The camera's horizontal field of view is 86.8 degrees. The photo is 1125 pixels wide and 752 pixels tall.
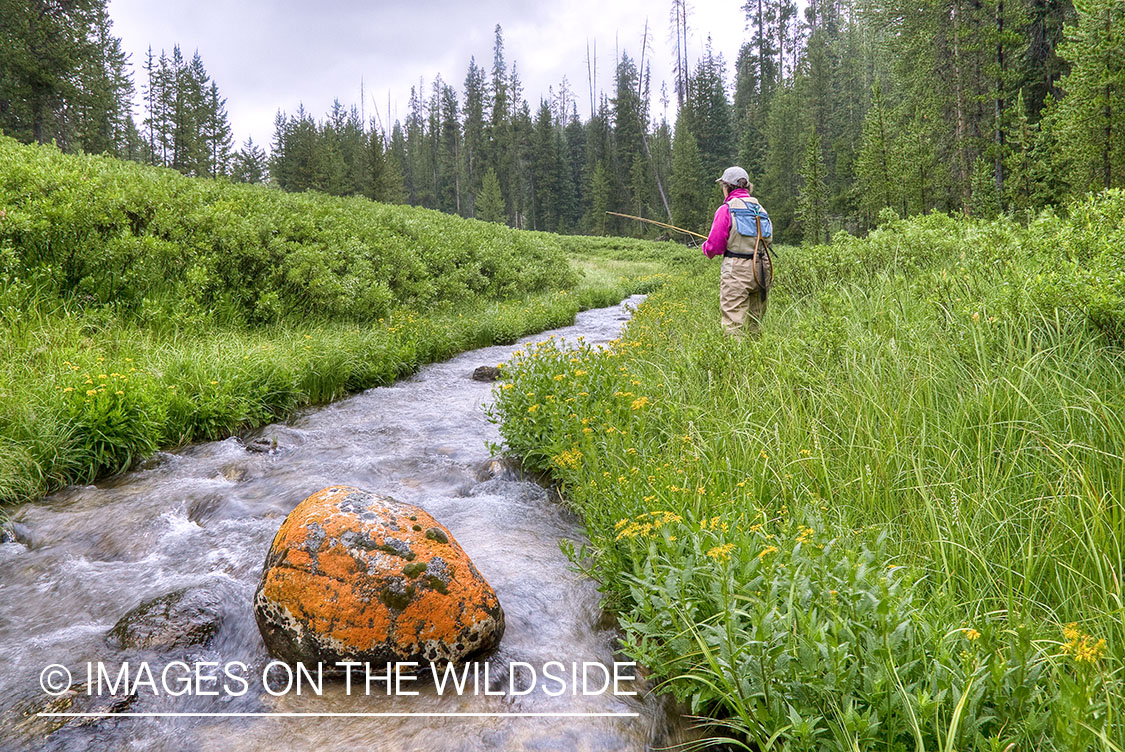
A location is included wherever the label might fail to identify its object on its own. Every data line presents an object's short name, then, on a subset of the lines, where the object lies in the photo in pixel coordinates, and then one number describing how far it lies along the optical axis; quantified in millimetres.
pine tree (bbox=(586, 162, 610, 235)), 56250
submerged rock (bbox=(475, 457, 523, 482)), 5199
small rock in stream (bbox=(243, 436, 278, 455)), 5820
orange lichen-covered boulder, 2742
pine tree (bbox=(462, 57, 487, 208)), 68688
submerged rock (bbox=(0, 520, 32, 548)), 3929
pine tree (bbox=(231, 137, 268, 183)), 45844
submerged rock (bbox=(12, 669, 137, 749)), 2395
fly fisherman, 6945
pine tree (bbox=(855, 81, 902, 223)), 22125
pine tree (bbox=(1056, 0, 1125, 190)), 10531
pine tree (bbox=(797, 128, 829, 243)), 26422
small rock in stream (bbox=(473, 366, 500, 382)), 8977
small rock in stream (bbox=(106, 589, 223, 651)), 2926
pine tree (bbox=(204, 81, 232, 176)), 46281
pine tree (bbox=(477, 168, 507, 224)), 56219
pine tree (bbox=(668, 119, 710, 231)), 46375
